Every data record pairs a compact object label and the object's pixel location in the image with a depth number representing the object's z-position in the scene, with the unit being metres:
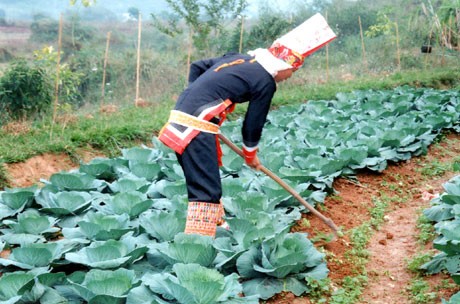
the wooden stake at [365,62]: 13.31
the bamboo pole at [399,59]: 12.75
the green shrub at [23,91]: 6.58
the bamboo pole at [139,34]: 8.64
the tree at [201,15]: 11.98
